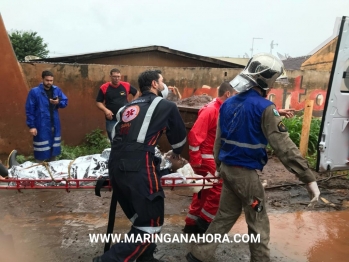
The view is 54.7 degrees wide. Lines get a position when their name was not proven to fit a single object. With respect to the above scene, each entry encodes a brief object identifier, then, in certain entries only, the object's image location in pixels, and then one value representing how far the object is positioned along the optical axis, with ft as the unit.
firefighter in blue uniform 8.07
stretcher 9.74
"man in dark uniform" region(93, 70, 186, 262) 8.39
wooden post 20.61
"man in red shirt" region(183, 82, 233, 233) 11.05
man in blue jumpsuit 16.22
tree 65.72
